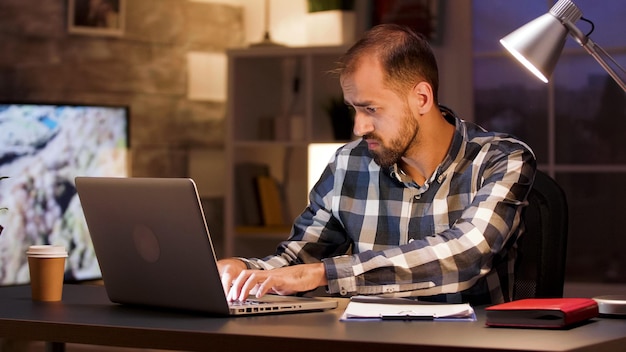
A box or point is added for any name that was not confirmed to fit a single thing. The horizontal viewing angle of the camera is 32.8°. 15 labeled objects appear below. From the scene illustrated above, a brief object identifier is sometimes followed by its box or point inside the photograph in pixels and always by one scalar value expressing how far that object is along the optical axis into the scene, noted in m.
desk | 1.46
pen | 1.70
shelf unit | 4.45
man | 2.00
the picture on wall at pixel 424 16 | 4.33
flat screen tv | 3.77
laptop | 1.72
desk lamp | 2.03
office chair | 2.21
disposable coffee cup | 2.08
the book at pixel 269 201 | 4.57
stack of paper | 1.70
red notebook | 1.60
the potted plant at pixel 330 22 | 4.45
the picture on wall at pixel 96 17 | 4.29
